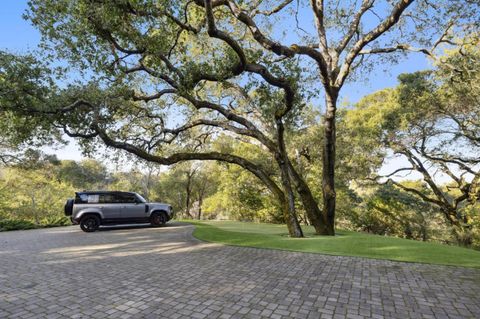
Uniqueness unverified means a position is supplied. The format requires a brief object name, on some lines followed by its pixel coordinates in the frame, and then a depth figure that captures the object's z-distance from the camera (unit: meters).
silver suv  12.11
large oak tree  7.48
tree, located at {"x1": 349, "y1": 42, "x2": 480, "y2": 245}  13.36
